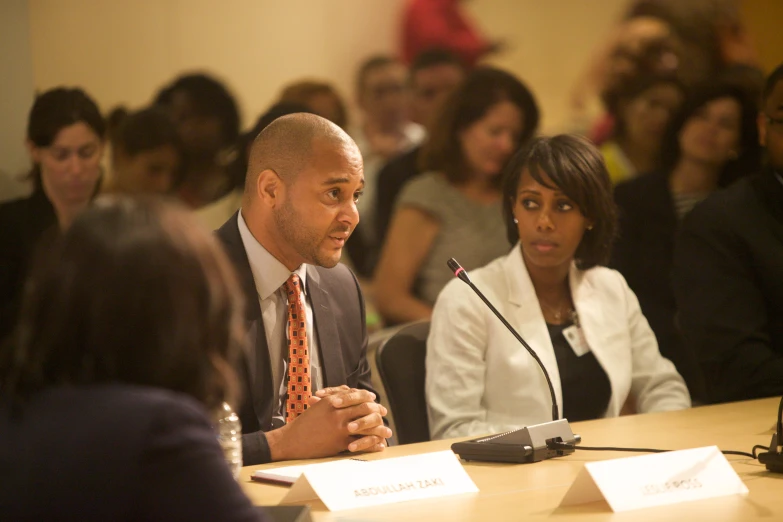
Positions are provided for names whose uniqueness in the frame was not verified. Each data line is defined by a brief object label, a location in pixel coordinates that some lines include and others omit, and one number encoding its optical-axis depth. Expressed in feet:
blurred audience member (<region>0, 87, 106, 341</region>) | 21.63
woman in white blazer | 17.42
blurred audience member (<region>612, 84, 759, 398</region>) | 26.30
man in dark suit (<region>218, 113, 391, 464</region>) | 15.25
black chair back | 17.37
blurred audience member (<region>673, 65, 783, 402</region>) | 19.10
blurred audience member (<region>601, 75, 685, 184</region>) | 30.22
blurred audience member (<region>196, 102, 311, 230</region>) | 24.35
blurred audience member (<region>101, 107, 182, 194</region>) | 23.29
